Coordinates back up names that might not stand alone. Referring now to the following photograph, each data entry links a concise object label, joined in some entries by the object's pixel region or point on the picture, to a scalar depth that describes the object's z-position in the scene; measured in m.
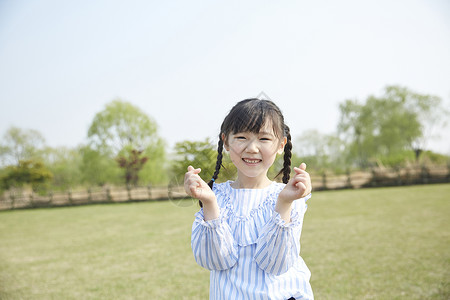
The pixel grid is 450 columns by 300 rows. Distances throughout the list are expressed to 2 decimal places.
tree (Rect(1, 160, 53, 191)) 27.75
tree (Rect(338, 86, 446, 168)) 38.16
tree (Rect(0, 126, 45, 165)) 28.73
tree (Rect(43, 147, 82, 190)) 32.69
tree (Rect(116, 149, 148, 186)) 25.95
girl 1.38
